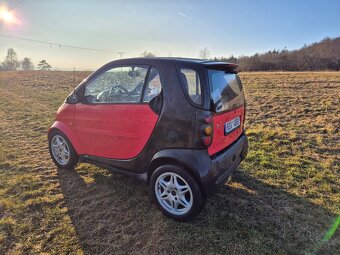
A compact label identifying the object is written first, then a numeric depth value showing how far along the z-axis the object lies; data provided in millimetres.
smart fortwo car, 2535
